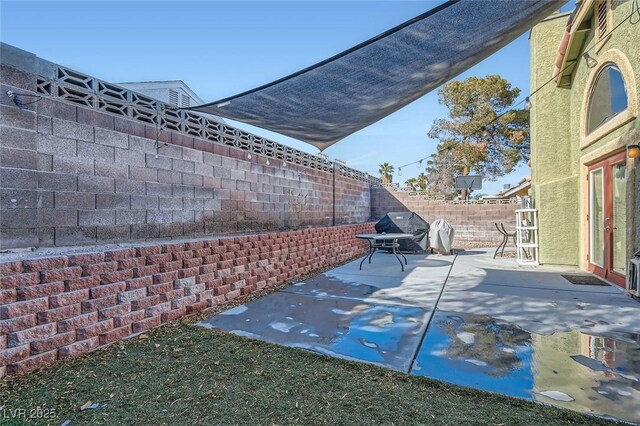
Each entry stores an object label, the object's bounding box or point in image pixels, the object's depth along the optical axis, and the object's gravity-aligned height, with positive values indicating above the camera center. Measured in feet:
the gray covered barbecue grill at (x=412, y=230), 33.24 -1.39
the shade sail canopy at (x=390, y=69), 8.77 +4.81
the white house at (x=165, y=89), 30.09 +12.04
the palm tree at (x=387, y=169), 119.53 +17.79
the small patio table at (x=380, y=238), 23.05 -1.53
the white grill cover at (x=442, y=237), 31.48 -1.98
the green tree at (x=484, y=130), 56.59 +16.11
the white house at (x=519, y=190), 39.63 +3.75
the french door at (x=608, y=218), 16.98 -0.06
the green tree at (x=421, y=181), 99.35 +11.29
